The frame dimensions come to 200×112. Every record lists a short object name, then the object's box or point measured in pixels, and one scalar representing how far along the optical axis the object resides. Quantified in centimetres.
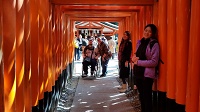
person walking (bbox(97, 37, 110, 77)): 1210
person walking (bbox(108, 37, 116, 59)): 1963
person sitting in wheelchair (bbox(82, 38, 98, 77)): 1261
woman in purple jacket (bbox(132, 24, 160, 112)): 511
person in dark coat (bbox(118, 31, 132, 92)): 848
